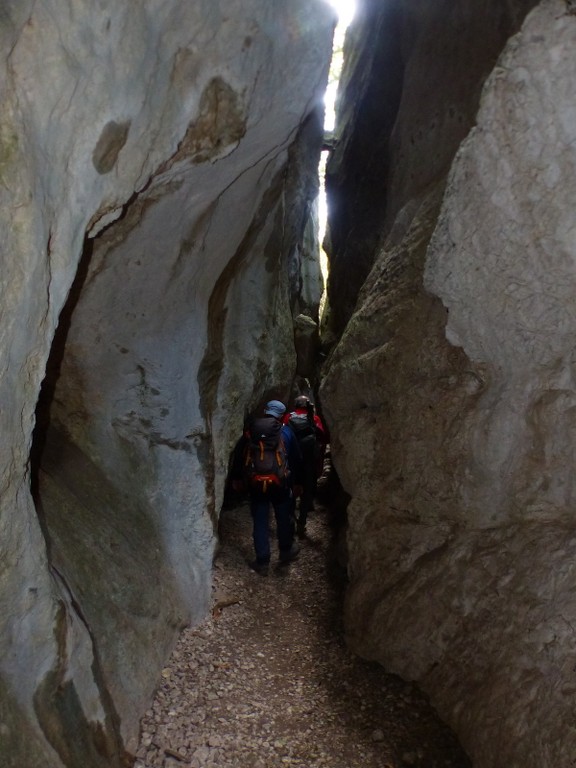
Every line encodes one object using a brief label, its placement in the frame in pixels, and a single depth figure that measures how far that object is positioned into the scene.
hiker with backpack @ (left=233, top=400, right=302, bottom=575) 6.43
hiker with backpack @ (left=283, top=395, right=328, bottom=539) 7.84
